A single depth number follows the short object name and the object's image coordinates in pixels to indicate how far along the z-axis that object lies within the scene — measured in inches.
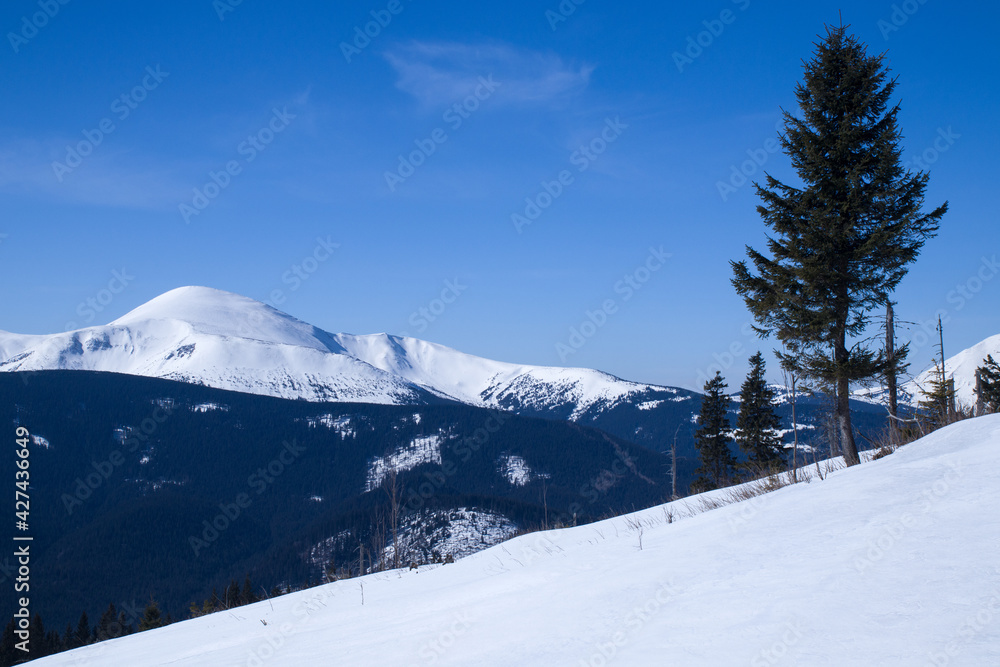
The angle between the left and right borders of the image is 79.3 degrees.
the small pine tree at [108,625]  1948.8
